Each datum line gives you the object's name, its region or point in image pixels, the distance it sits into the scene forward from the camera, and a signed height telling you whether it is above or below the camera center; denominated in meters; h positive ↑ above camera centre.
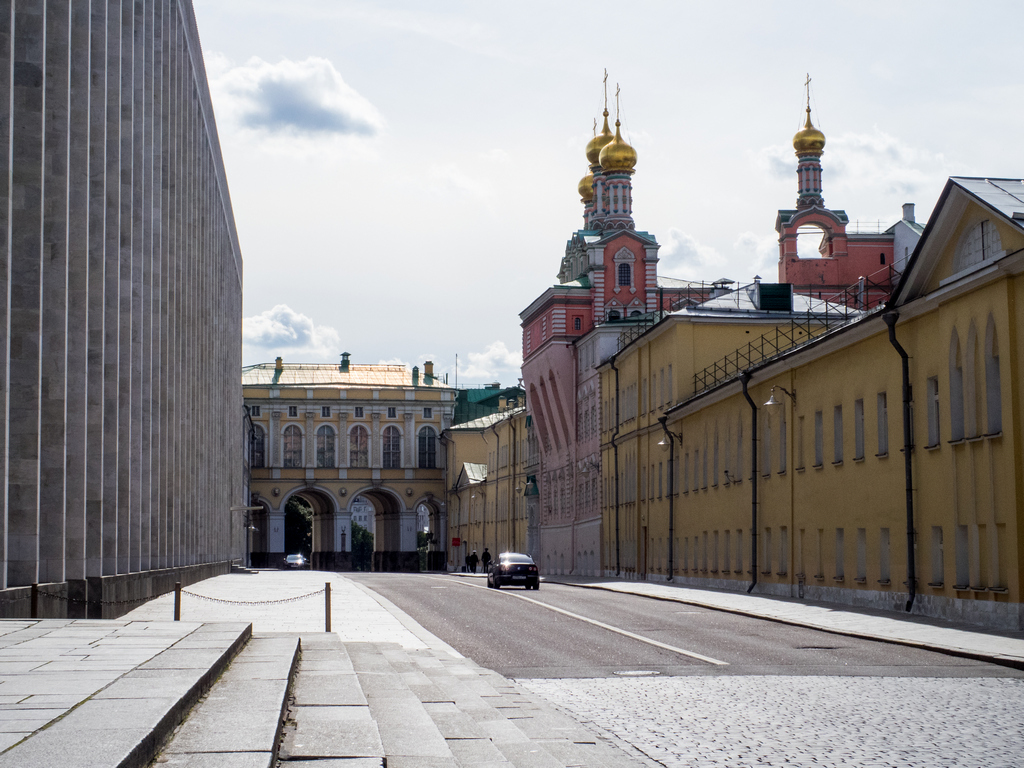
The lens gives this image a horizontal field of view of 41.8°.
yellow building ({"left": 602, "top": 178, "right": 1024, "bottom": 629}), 23.94 +0.92
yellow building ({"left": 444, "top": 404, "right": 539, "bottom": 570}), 85.25 +0.51
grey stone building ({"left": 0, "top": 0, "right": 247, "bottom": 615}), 19.23 +3.61
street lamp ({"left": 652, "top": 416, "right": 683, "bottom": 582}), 50.18 +0.39
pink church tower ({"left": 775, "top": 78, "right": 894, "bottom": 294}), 85.19 +15.20
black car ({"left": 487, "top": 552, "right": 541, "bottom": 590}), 46.09 -2.82
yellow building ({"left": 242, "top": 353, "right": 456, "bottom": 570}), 113.88 +3.29
